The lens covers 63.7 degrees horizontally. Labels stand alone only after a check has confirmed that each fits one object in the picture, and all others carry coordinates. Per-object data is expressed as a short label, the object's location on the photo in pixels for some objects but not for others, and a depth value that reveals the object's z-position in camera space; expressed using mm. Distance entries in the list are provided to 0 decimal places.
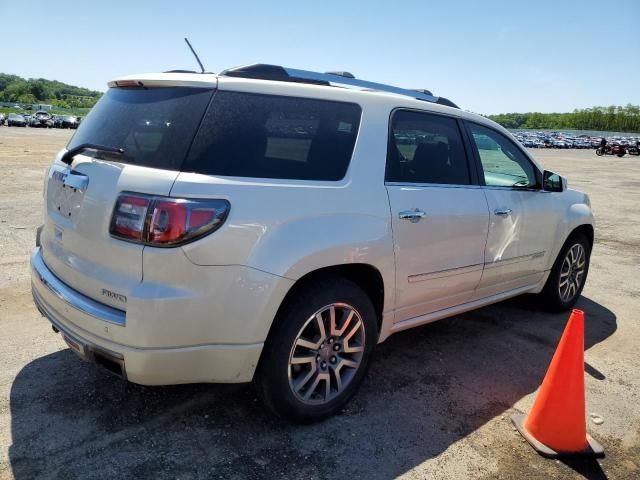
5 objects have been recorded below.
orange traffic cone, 2814
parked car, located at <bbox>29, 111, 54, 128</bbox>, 56875
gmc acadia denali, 2338
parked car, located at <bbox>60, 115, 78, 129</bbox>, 59156
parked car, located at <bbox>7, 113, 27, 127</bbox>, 55562
